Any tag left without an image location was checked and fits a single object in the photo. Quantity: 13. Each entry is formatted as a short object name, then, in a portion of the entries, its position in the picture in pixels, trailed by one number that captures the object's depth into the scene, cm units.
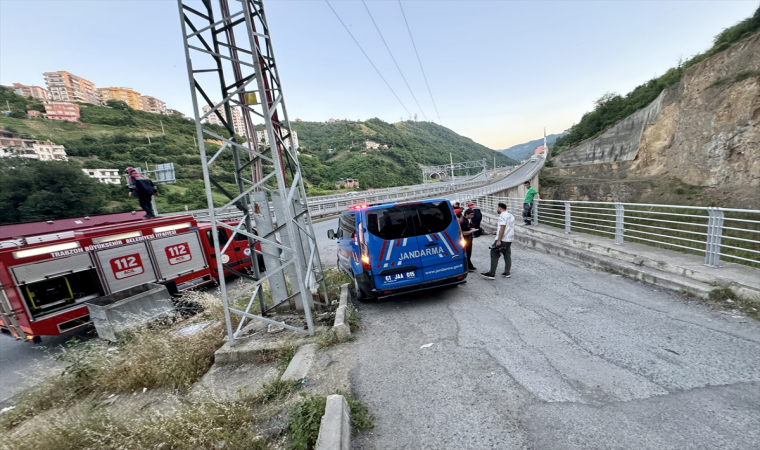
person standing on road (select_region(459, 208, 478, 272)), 696
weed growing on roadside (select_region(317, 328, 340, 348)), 409
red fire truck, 548
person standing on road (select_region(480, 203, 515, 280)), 614
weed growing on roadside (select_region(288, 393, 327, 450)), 234
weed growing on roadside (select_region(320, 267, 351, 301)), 633
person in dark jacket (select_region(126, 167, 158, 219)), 888
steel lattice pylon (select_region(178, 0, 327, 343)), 397
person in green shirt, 1088
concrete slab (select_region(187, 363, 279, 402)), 345
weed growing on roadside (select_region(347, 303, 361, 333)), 462
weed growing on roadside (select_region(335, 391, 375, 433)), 260
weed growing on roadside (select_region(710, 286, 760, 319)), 387
